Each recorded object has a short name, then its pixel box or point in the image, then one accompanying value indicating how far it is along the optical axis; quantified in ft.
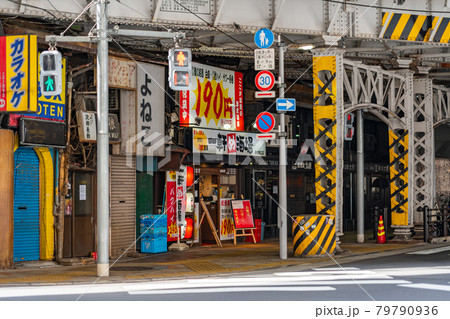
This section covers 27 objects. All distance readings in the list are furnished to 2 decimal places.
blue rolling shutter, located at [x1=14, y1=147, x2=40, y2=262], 61.31
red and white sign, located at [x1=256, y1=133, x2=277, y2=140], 65.01
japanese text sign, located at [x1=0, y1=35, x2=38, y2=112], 56.95
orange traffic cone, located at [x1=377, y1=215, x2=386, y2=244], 84.33
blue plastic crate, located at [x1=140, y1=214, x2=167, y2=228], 72.54
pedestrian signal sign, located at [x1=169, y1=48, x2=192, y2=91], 53.06
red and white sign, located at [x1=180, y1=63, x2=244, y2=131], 79.46
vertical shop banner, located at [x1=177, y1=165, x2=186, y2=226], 78.48
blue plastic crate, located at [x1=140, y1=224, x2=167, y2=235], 72.79
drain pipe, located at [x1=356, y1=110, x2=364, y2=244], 84.79
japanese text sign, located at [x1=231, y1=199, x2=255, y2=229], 84.22
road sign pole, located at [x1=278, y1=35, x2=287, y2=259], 65.82
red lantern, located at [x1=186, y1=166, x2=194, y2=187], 80.69
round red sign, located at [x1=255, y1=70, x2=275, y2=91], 65.57
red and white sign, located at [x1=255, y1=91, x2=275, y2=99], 64.59
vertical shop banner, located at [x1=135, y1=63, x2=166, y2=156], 71.97
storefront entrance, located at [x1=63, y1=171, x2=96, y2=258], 66.08
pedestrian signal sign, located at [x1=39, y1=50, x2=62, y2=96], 49.55
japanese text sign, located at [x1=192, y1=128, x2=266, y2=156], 79.92
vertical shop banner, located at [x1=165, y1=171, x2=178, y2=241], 76.89
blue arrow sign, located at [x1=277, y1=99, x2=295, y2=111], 64.80
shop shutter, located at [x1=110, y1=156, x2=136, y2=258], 69.77
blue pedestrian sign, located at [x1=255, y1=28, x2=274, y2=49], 65.41
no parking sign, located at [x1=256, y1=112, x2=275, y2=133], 66.13
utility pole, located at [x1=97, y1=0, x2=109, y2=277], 52.60
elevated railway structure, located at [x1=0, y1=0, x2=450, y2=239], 65.87
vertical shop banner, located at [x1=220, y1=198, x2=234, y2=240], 85.87
